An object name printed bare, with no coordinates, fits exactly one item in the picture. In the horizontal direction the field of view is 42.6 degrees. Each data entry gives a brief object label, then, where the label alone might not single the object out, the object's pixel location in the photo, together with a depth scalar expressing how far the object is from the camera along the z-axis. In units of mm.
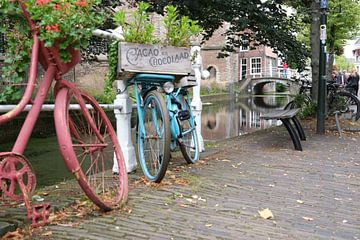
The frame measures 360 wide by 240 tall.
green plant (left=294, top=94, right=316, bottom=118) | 11852
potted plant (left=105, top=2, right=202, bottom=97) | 4551
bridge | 45812
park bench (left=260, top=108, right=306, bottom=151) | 6957
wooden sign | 4527
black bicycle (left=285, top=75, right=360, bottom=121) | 11148
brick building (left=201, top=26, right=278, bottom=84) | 50803
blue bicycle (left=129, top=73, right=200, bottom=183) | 4434
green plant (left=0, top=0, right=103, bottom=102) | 3105
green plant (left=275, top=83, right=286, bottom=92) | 49672
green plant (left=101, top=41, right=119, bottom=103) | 4637
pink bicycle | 3006
